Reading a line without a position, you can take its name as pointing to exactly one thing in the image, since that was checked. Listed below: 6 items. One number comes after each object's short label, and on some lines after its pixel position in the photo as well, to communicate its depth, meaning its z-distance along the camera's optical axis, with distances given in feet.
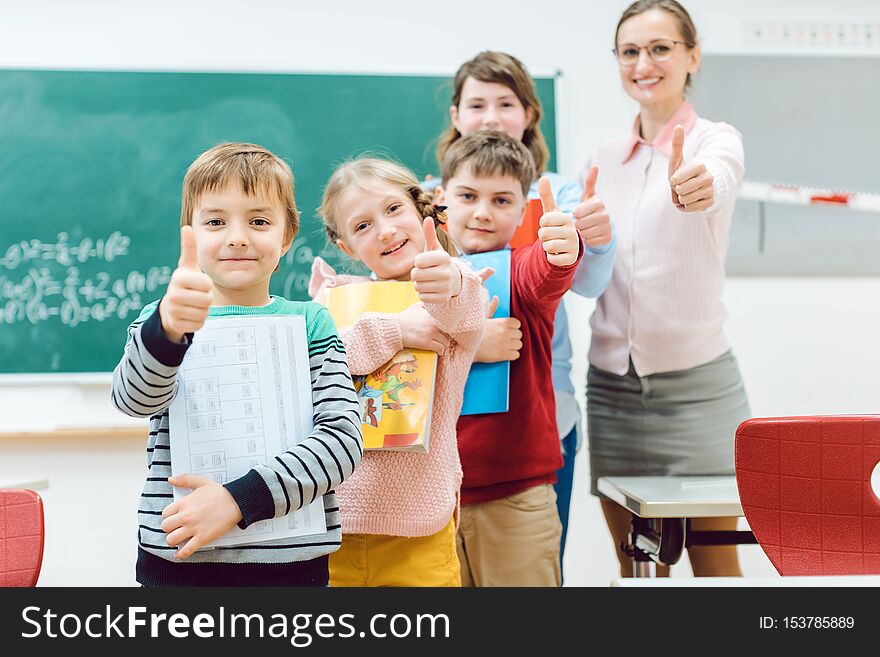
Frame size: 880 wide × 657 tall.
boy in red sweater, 4.83
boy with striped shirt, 2.96
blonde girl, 4.06
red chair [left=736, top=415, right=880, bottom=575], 3.44
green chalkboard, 8.54
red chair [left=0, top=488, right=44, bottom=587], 3.34
